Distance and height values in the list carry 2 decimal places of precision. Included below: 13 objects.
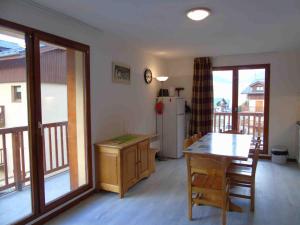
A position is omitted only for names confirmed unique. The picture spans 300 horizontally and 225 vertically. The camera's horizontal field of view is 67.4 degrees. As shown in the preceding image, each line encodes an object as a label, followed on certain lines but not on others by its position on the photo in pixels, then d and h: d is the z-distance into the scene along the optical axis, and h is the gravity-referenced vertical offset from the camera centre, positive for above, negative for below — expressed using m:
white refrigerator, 4.94 -0.61
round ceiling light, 2.46 +0.96
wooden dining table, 2.42 -0.58
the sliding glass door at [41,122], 2.26 -0.26
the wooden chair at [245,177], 2.46 -0.89
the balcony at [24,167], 2.42 -0.83
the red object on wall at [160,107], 5.03 -0.17
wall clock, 4.64 +0.50
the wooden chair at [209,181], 2.19 -0.91
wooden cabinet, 3.00 -0.91
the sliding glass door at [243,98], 4.98 +0.02
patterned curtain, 5.27 +0.12
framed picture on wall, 3.58 +0.44
